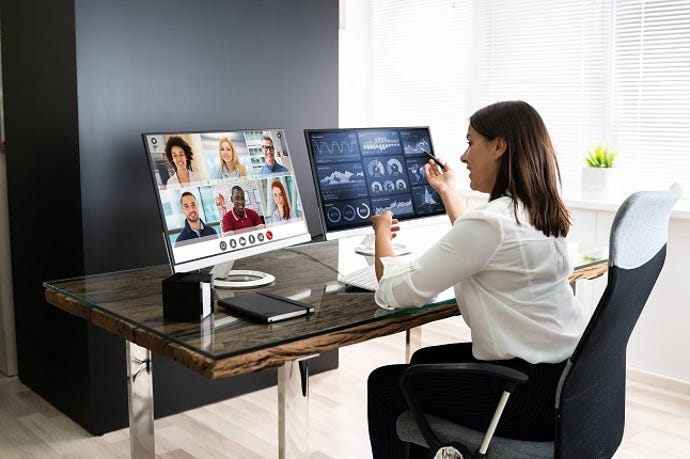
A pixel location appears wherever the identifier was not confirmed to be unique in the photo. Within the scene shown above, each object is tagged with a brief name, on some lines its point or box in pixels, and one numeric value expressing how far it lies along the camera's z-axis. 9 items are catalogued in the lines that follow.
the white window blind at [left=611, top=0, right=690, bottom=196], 3.57
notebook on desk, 1.86
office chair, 1.63
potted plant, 3.70
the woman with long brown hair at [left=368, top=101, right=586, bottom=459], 1.79
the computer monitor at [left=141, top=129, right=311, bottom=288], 2.20
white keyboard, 2.21
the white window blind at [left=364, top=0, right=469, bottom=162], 4.61
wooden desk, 1.68
